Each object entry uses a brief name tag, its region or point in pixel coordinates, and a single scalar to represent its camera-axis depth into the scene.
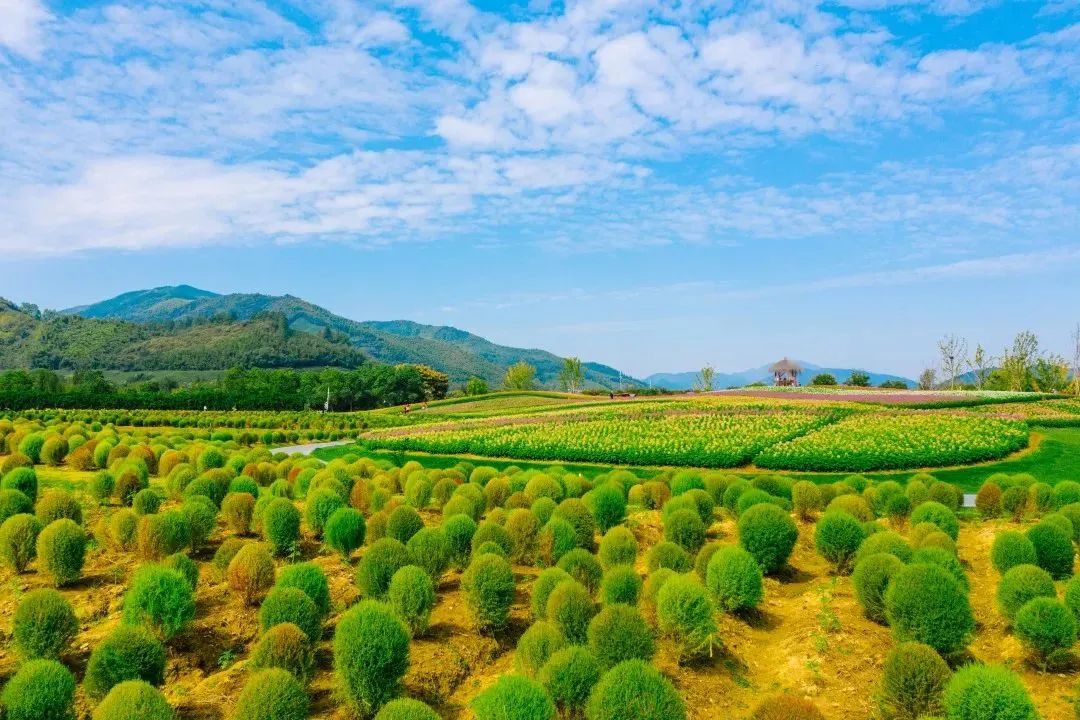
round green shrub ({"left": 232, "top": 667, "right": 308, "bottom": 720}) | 5.11
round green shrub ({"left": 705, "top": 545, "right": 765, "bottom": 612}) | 7.62
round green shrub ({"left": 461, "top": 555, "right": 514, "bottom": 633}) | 7.27
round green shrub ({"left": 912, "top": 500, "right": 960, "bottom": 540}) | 9.66
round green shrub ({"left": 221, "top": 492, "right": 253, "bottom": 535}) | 10.81
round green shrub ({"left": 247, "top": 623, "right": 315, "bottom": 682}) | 5.98
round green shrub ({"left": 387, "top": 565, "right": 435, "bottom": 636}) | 7.12
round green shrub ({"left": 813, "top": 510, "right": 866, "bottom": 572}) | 9.00
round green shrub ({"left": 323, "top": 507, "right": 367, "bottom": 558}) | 9.50
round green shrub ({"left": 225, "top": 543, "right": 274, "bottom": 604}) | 8.02
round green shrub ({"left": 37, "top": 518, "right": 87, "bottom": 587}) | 8.27
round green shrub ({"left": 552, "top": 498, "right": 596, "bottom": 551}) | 10.06
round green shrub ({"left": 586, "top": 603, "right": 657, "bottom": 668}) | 6.03
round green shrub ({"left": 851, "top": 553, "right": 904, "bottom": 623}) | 7.30
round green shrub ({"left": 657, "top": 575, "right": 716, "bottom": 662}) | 6.61
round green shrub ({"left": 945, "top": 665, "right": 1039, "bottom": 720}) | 4.84
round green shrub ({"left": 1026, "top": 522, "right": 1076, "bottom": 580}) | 8.47
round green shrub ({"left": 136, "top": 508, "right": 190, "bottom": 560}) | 9.12
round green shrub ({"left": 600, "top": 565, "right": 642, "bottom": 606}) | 7.24
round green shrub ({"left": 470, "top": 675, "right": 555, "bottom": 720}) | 4.83
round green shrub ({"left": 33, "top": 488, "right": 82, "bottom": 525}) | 9.90
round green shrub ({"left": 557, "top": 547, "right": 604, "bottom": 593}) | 7.99
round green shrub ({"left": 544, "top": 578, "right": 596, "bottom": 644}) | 6.68
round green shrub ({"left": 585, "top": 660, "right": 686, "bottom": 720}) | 4.90
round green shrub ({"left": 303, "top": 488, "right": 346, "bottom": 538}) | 10.57
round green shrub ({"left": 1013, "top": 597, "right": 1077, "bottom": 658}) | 6.34
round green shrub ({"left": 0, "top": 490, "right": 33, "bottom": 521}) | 10.06
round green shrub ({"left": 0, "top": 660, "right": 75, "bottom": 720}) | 5.20
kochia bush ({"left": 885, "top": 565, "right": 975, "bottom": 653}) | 6.45
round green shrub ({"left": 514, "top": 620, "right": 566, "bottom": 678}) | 5.96
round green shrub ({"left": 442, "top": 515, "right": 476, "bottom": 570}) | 9.13
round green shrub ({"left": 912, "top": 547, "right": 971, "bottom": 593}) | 7.57
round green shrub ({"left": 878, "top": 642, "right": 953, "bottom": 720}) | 5.41
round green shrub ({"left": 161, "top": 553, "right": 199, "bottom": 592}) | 7.78
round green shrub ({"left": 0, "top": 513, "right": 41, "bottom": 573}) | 8.76
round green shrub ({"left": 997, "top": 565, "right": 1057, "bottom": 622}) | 7.00
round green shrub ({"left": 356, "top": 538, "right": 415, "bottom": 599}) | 7.79
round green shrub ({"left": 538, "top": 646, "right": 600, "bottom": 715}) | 5.48
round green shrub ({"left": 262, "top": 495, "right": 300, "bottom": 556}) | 9.72
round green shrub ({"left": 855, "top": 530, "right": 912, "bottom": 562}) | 8.13
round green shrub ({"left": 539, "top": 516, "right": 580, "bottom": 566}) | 9.27
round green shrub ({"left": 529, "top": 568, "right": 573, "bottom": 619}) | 7.17
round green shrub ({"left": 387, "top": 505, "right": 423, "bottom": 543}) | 9.65
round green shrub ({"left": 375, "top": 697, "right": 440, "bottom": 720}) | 4.77
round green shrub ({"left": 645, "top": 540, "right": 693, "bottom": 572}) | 8.48
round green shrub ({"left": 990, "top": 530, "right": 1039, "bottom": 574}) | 8.20
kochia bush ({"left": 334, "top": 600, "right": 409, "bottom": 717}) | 5.73
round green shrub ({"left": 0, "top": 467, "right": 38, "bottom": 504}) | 11.79
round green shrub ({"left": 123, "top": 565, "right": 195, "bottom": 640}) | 6.80
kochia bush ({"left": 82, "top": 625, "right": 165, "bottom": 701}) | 5.89
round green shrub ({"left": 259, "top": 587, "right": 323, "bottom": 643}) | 6.61
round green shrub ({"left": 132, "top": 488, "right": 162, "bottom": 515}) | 11.16
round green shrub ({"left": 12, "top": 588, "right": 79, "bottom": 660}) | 6.41
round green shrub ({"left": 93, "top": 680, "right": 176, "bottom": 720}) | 4.92
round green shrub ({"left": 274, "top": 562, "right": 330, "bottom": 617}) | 7.14
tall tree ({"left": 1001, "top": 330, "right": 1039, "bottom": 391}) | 58.68
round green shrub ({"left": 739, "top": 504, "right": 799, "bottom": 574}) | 8.95
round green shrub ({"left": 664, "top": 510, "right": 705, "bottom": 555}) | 9.69
